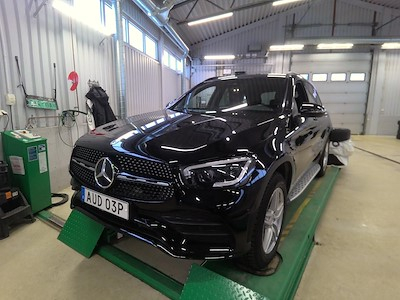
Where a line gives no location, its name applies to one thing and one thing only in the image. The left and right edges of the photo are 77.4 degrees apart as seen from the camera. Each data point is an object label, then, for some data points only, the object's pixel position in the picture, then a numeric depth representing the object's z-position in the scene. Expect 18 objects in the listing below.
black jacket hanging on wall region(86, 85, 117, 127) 3.82
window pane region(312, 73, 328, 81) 10.15
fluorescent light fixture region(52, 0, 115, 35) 3.00
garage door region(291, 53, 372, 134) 9.92
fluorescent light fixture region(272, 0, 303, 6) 6.70
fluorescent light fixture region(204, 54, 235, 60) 10.20
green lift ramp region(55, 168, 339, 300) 1.31
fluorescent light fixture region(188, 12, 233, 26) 6.57
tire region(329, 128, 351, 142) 4.19
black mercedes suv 1.20
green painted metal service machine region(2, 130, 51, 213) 2.49
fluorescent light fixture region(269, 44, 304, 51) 8.75
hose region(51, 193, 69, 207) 2.91
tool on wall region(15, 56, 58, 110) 2.80
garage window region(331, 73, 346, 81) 10.05
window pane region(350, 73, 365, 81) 9.97
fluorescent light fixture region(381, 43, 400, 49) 8.68
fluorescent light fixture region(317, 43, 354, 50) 8.63
